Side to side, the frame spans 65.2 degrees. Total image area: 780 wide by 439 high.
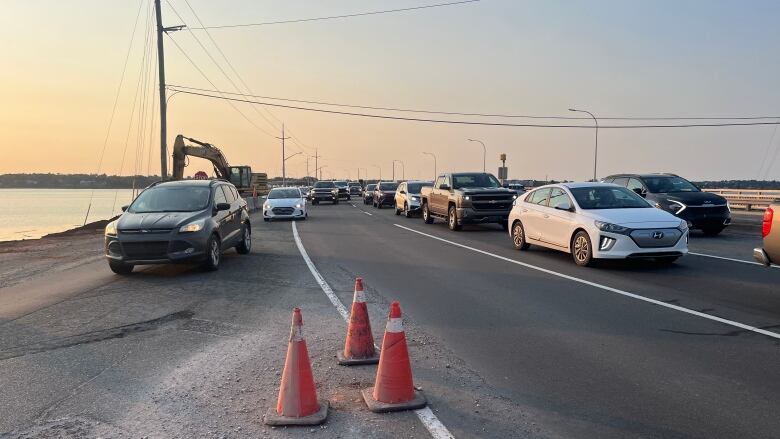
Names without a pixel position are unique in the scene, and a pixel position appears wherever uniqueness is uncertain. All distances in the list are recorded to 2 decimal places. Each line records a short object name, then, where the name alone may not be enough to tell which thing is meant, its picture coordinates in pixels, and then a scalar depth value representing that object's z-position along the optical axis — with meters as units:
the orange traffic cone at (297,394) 4.24
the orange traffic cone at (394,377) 4.49
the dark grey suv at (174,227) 10.75
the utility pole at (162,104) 27.66
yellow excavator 30.81
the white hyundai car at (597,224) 10.88
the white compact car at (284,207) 26.97
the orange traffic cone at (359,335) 5.62
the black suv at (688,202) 17.17
